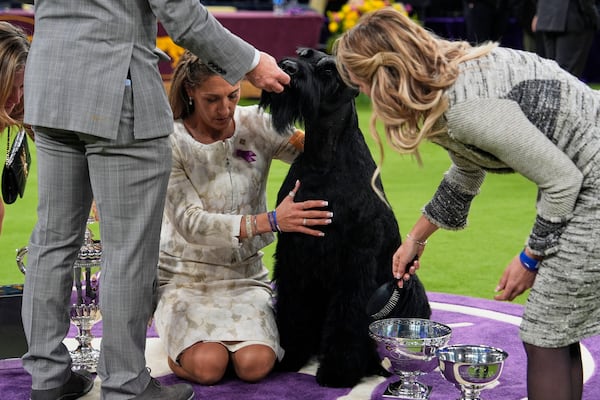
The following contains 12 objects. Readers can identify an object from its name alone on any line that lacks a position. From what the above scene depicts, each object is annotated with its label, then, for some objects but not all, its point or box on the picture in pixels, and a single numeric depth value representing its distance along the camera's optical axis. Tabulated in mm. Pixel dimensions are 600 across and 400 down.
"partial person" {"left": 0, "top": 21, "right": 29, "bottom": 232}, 5523
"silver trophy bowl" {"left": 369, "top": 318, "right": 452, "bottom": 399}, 5246
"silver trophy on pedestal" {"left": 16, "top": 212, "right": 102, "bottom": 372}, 6035
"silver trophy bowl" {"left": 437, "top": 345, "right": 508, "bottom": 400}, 4902
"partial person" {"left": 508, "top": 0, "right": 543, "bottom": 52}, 20956
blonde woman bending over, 4066
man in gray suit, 4695
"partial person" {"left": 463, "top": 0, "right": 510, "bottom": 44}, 20484
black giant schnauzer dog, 5602
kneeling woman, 5852
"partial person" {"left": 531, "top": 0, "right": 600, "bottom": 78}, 15227
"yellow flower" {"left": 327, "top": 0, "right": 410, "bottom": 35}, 19344
